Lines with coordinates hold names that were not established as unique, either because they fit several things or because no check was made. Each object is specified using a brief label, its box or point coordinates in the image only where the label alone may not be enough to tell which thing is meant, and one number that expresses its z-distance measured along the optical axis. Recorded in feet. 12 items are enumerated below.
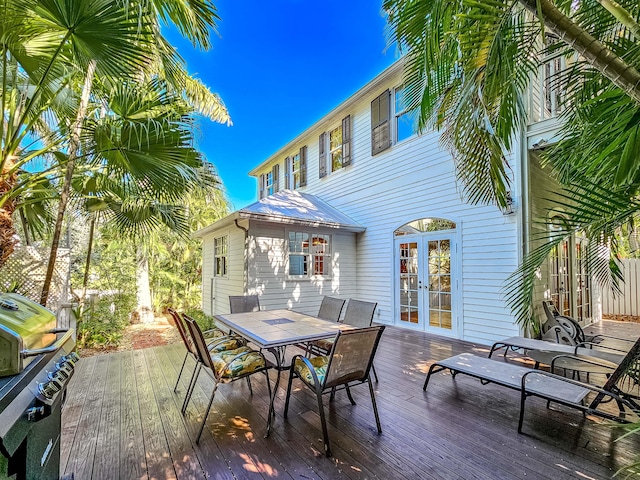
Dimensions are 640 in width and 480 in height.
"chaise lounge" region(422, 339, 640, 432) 7.74
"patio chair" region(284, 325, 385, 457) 8.05
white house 17.76
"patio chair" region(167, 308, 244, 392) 10.43
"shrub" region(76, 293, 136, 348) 18.25
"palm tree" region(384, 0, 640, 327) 4.35
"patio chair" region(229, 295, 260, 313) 15.70
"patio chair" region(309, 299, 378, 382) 12.71
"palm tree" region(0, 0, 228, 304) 7.91
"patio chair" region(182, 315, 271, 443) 9.05
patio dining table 9.44
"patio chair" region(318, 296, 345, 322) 14.56
